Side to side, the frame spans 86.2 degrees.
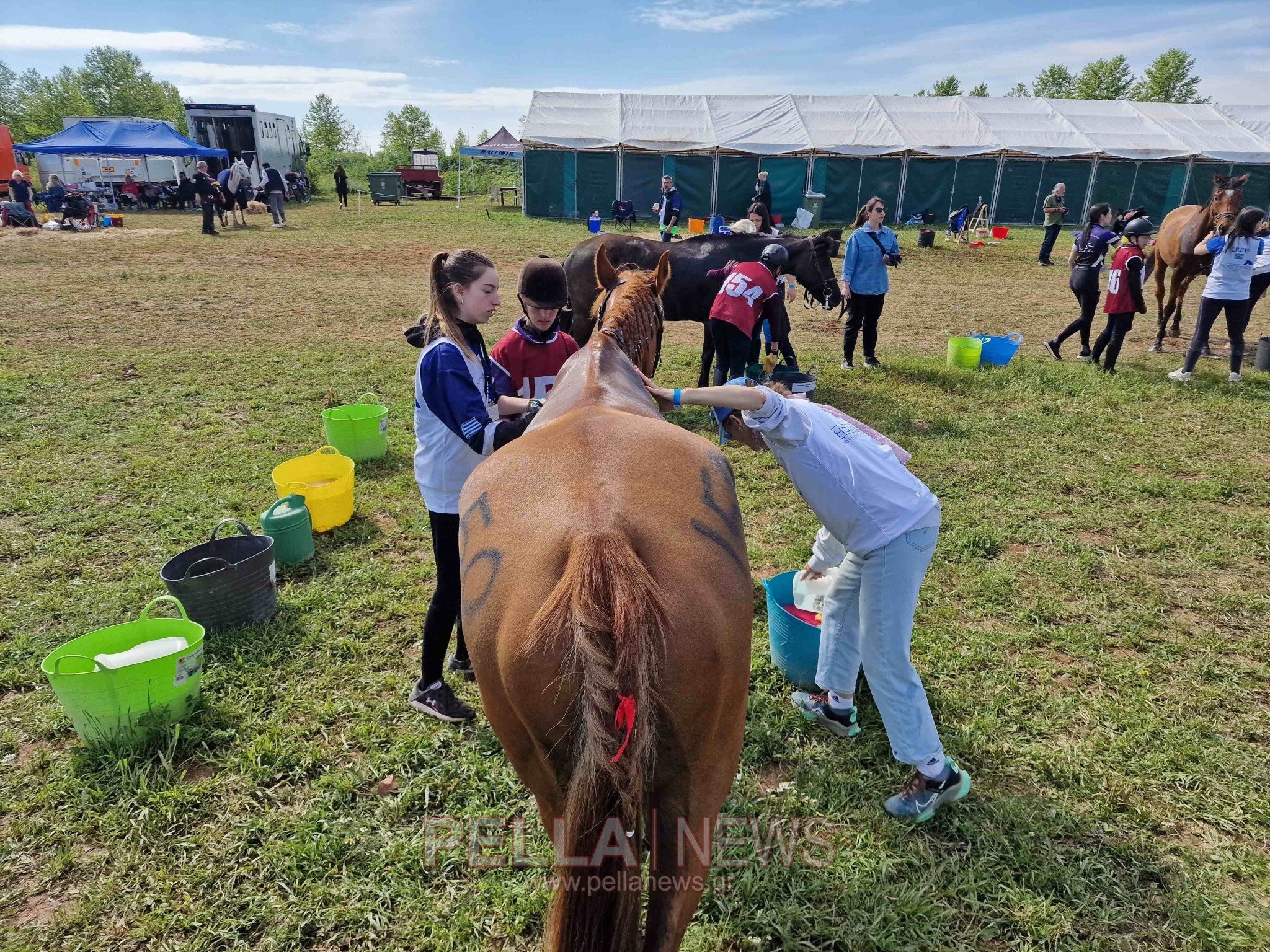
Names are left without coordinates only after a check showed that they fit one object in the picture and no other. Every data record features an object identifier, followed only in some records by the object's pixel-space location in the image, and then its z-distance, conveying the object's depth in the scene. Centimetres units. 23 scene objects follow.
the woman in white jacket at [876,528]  262
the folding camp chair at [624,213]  2495
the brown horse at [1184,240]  956
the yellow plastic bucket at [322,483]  500
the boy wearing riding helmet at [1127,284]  814
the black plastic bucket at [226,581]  383
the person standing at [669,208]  1934
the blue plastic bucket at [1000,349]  902
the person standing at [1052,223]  1819
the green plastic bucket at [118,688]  304
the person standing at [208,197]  2112
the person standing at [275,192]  2373
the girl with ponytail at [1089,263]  885
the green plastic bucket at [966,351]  912
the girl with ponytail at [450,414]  288
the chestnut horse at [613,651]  159
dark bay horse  851
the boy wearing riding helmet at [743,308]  706
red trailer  3603
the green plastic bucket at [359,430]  606
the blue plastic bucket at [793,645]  357
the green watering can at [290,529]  456
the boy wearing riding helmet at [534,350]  351
